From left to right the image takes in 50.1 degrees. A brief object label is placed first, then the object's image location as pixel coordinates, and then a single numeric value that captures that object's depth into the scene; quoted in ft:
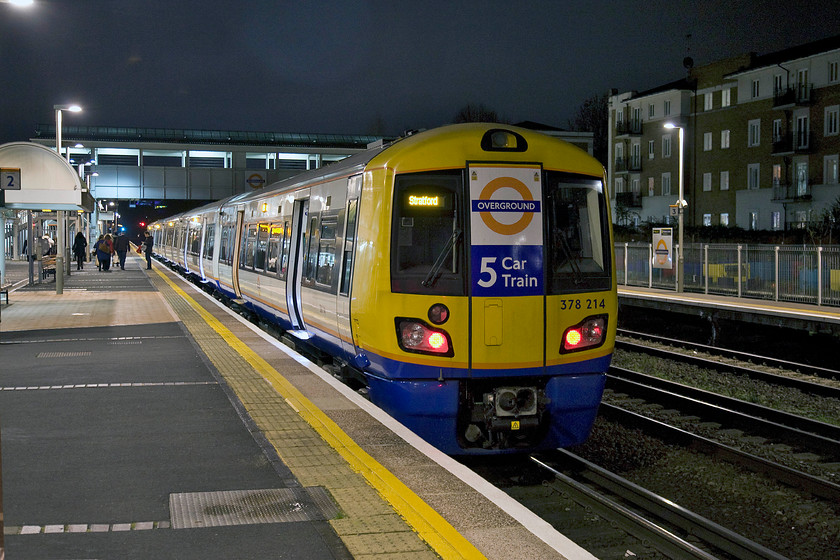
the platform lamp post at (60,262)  76.89
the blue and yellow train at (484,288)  23.50
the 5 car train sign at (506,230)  23.72
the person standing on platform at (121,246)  134.00
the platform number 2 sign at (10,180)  43.68
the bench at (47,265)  102.29
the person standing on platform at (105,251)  127.65
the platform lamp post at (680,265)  84.02
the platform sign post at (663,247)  86.28
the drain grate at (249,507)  16.29
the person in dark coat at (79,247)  130.31
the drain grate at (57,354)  39.32
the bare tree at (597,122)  238.89
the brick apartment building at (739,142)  137.90
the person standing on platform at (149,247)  138.10
